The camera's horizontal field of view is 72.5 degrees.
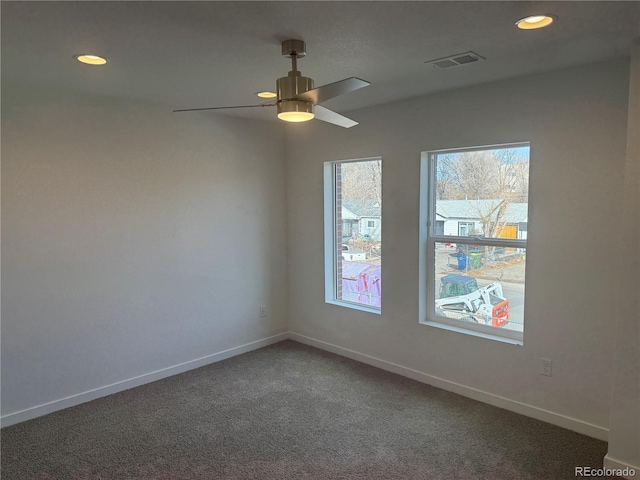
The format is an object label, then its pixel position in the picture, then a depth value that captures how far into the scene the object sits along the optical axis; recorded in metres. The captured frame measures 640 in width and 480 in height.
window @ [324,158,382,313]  4.13
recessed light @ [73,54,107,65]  2.48
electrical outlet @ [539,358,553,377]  2.99
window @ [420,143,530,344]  3.21
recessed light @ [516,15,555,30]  2.00
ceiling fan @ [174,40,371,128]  2.13
